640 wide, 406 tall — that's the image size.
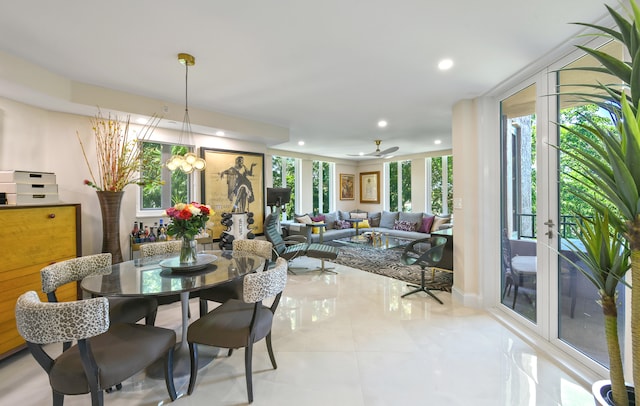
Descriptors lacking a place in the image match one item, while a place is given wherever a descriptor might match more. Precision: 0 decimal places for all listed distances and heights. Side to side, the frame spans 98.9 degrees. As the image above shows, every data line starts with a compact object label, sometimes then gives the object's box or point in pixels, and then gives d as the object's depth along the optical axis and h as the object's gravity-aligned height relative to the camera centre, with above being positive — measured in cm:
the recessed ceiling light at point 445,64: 236 +119
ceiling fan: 547 +97
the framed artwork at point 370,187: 873 +43
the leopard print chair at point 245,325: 171 -84
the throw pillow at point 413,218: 705 -48
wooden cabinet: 215 -41
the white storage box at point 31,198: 233 +3
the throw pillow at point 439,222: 649 -53
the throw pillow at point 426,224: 679 -60
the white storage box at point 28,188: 234 +13
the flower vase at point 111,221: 304 -22
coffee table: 585 -95
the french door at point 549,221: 215 -19
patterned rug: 412 -120
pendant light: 229 +41
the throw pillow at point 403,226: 711 -68
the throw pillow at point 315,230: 682 -75
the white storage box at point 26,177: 235 +22
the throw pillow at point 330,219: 758 -52
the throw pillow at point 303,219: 692 -49
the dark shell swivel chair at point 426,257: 337 -74
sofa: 658 -62
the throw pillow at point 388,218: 765 -52
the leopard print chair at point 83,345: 125 -83
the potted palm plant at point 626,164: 98 +13
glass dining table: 167 -53
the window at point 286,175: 721 +70
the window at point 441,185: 707 +40
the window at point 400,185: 799 +44
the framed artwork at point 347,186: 890 +47
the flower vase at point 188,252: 218 -41
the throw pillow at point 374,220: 815 -60
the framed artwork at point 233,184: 433 +28
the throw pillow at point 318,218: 724 -47
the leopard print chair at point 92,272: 185 -57
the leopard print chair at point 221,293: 247 -84
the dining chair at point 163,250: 261 -49
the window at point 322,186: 823 +45
